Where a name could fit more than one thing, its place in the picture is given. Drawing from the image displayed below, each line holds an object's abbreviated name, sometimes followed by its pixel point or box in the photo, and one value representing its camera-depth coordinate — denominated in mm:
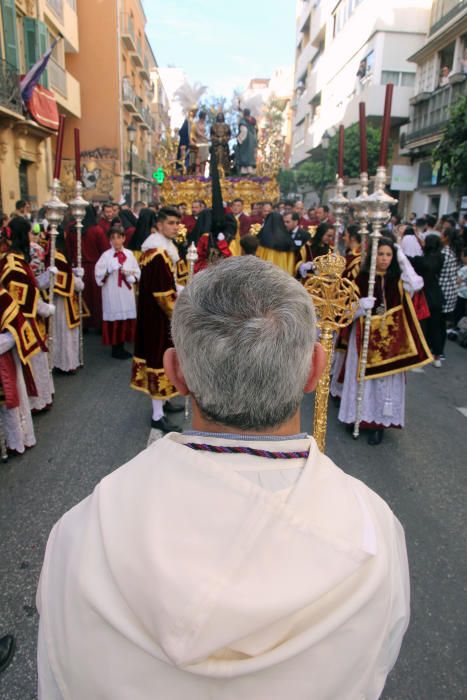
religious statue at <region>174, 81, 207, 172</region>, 13078
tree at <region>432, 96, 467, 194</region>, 11352
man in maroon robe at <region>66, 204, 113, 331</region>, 7570
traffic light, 12857
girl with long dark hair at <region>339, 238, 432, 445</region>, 4395
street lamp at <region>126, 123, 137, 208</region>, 19345
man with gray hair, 795
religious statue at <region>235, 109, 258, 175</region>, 13188
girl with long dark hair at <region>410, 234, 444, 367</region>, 6836
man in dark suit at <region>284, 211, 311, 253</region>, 7457
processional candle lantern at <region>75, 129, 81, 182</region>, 5221
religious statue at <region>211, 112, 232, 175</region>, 13195
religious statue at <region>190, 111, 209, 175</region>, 13391
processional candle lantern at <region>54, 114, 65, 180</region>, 4703
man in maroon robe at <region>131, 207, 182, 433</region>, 4469
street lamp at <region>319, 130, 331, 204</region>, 15648
